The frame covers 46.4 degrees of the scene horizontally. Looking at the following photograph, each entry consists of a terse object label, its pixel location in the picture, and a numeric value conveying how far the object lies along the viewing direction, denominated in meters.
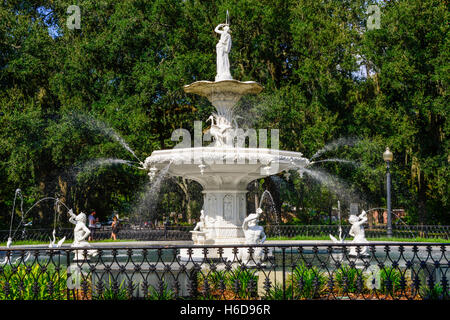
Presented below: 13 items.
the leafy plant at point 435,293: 7.20
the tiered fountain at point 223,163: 11.70
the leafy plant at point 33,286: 7.18
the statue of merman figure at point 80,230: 13.20
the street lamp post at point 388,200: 19.62
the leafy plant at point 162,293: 7.14
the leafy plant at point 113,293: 7.14
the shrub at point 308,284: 7.48
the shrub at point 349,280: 7.49
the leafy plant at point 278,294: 7.30
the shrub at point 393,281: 8.03
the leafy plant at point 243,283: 7.21
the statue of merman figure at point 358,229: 12.34
